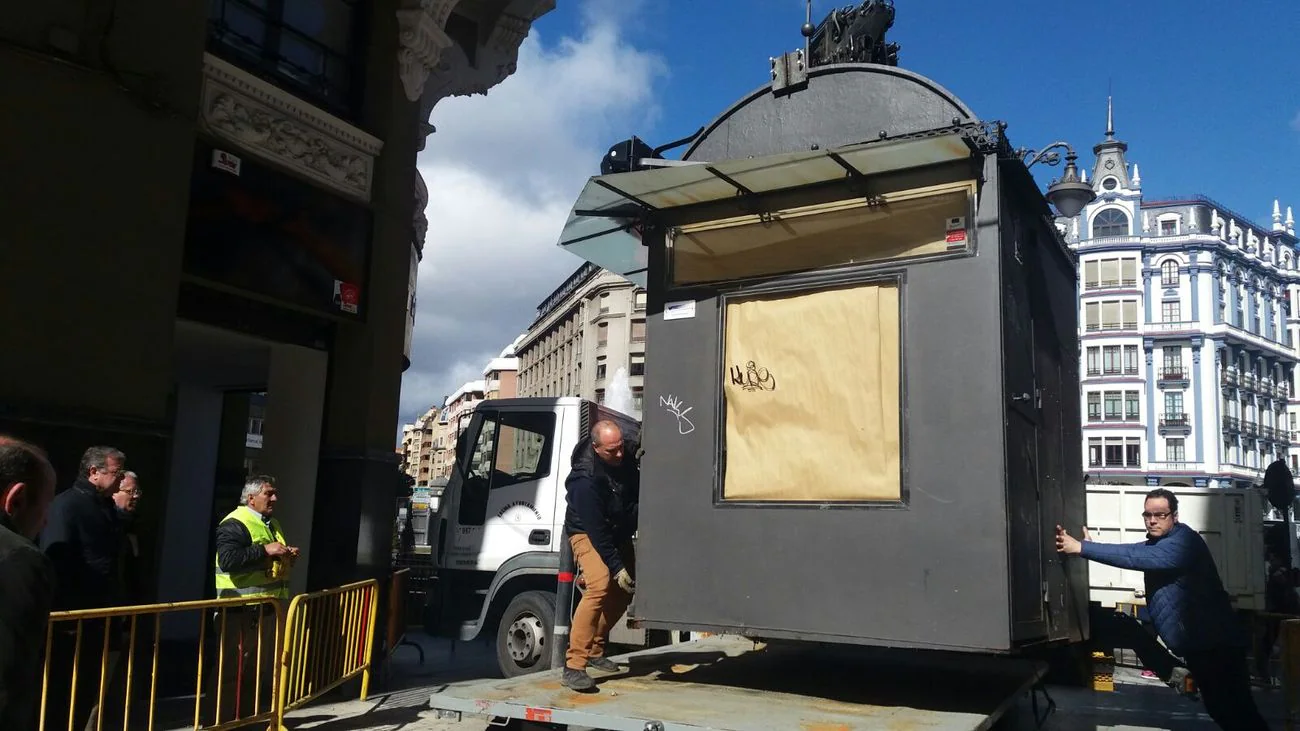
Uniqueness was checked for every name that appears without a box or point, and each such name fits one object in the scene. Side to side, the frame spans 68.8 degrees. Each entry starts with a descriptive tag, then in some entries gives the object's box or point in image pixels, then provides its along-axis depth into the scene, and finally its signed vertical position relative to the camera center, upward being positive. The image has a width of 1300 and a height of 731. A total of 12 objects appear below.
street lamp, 5.88 +1.98
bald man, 5.42 -0.29
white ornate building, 64.44 +11.89
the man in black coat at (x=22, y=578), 2.41 -0.29
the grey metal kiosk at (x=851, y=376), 4.68 +0.67
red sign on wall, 8.74 +1.69
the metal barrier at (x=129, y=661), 4.88 -1.07
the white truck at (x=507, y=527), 9.16 -0.41
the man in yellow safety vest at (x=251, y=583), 6.09 -0.72
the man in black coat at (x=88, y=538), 5.55 -0.41
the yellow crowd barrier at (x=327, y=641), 6.45 -1.21
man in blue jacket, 5.79 -0.62
